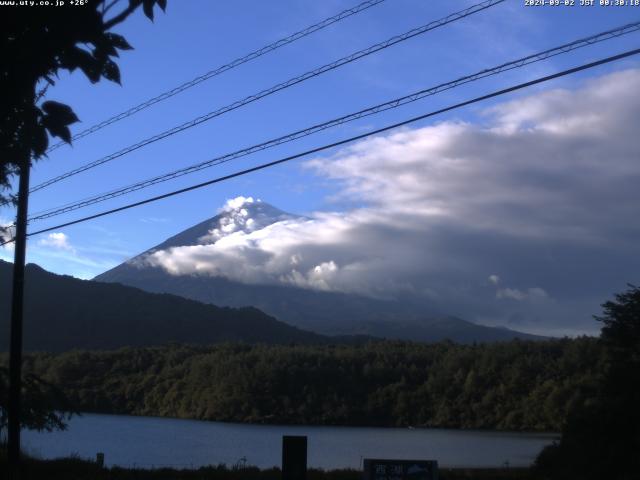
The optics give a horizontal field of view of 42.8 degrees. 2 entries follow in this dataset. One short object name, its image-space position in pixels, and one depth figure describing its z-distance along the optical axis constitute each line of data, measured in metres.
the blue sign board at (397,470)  9.67
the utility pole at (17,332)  16.25
